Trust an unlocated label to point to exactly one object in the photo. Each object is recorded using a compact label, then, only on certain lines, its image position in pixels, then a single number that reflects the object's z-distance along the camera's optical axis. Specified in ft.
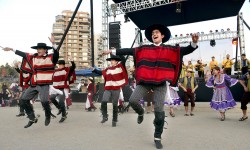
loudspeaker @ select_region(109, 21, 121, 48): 61.77
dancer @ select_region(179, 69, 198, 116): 31.68
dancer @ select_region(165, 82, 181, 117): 32.89
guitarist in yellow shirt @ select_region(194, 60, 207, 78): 55.99
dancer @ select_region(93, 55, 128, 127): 23.54
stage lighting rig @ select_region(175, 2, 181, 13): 55.62
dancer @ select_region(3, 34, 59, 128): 20.59
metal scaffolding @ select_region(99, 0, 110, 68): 63.36
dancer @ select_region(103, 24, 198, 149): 14.60
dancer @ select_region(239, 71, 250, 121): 25.70
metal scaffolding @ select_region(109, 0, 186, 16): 59.36
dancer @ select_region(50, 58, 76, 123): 25.57
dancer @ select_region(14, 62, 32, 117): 27.78
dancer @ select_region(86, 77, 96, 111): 39.70
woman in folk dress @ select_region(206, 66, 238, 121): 26.58
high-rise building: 374.22
